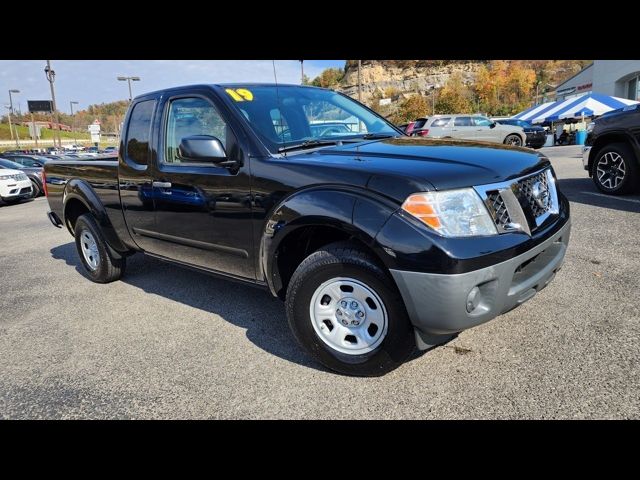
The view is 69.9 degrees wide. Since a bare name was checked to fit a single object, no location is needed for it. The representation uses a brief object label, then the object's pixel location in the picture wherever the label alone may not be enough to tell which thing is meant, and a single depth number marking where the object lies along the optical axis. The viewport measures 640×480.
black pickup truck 2.33
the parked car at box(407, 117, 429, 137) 19.69
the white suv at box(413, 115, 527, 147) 19.86
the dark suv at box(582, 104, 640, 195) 6.78
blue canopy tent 27.47
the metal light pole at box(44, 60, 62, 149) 34.28
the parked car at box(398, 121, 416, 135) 21.08
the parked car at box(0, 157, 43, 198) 15.47
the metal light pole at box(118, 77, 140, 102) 38.63
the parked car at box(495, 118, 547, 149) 24.06
